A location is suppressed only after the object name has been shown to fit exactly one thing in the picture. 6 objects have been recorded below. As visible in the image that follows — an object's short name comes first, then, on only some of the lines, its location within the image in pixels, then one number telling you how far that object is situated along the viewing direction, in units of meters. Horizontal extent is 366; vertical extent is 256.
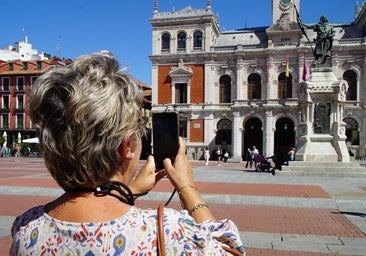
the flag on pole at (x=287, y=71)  40.03
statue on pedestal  22.59
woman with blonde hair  1.40
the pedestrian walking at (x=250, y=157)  29.33
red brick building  56.56
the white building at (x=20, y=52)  67.38
